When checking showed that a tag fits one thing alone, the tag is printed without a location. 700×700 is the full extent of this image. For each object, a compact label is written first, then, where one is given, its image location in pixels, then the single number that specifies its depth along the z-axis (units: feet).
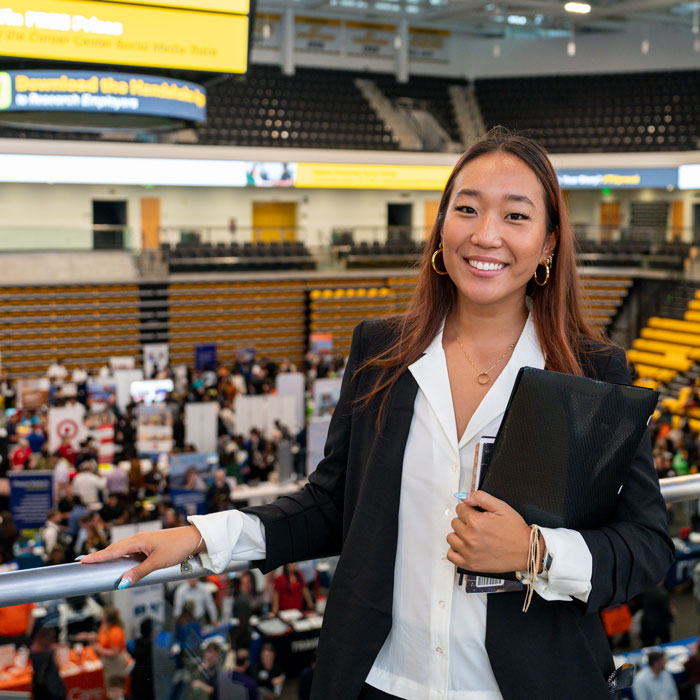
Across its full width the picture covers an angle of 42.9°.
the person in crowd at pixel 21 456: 32.52
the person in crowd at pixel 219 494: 27.09
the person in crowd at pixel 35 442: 34.24
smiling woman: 4.12
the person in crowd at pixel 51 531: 23.64
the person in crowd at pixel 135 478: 30.04
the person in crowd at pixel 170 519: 24.63
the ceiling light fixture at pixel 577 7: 64.34
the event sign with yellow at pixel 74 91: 32.50
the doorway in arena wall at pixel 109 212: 71.92
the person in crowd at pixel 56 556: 21.63
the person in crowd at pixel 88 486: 28.76
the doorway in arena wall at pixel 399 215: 83.25
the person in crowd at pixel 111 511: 26.08
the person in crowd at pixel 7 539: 23.53
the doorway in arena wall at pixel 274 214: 79.61
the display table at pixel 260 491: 29.12
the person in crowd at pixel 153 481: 30.42
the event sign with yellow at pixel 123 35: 28.63
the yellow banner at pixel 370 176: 68.44
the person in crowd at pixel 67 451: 32.48
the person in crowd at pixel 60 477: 29.04
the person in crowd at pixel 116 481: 28.76
